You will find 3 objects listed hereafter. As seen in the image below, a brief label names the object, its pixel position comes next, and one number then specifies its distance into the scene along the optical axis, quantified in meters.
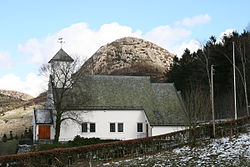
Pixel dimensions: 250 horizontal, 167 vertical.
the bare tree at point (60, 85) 42.25
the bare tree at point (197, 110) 30.28
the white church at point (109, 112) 44.50
